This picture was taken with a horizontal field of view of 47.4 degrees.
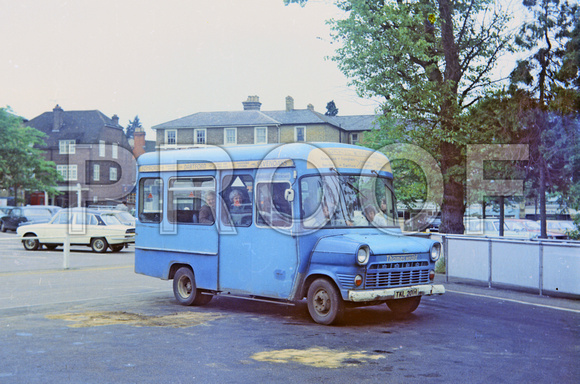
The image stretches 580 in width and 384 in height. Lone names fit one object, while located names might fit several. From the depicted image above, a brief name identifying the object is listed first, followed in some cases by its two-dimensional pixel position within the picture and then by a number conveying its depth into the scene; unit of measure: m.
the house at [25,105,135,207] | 65.94
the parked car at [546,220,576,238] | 28.76
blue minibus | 9.53
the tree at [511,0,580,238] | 16.97
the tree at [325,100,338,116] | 92.25
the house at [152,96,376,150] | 65.00
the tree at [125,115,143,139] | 132.12
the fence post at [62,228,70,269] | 18.41
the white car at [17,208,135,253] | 25.69
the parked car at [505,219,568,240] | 29.59
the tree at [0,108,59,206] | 55.19
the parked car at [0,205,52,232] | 40.81
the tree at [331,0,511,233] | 19.61
